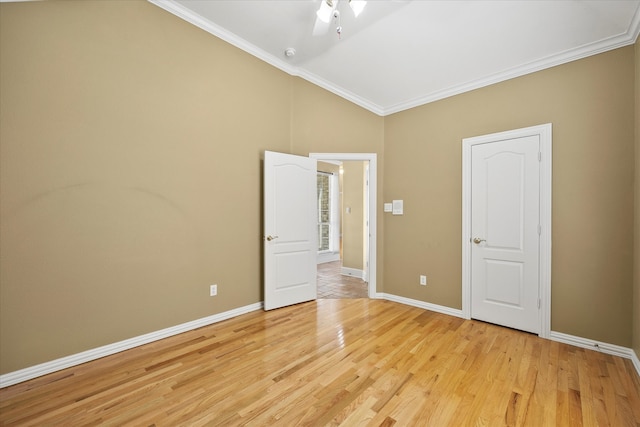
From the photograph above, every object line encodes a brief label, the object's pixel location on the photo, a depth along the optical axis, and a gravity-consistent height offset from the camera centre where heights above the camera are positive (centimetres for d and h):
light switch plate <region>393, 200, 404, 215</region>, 408 +6
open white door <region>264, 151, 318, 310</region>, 356 -25
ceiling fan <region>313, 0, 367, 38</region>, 212 +160
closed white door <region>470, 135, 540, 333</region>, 299 -23
